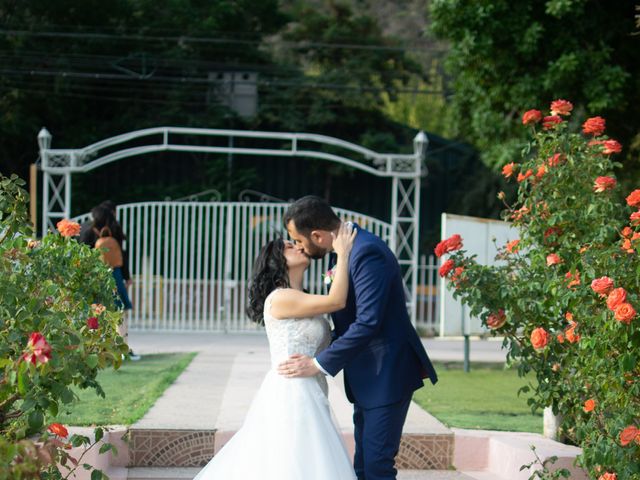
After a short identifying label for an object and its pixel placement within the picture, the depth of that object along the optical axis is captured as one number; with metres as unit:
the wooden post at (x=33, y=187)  15.34
